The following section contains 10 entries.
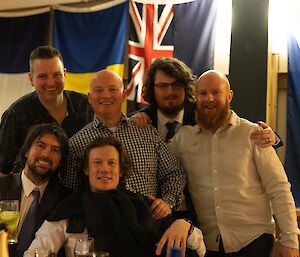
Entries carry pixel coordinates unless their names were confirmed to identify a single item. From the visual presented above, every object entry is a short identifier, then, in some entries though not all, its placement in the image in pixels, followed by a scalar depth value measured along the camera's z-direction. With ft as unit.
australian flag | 9.77
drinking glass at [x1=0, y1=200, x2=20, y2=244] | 4.85
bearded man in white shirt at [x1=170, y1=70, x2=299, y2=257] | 5.97
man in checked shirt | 5.88
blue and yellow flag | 10.84
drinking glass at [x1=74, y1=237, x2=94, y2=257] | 4.21
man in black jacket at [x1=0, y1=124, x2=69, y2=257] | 5.49
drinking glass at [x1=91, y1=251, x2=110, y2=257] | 4.17
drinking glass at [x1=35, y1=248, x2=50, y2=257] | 4.30
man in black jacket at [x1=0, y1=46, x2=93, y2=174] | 6.80
